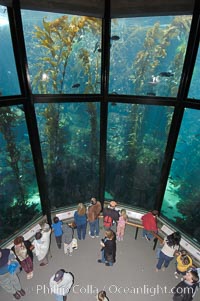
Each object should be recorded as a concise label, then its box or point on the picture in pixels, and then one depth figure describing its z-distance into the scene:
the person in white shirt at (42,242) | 4.23
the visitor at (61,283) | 3.39
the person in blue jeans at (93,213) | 5.05
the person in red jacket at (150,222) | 4.90
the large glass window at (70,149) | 5.06
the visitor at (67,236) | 4.64
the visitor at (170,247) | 4.14
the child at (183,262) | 3.82
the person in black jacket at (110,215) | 5.05
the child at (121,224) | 4.94
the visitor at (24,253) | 3.87
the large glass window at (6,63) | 3.73
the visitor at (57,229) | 4.65
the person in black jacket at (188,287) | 3.34
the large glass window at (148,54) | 4.25
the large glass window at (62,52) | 4.14
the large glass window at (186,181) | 4.71
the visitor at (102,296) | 3.29
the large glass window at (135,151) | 5.14
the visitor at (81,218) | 4.98
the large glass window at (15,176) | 4.46
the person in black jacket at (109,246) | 4.03
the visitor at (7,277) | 3.68
